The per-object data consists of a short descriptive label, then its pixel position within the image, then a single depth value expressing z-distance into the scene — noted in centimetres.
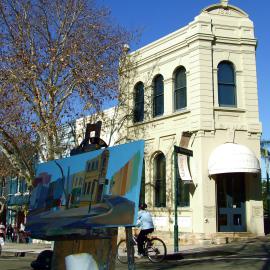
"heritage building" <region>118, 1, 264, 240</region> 2061
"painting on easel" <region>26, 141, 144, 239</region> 528
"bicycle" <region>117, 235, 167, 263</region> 1455
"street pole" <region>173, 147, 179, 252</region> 1729
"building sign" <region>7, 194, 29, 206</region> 3606
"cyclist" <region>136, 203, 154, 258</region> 1470
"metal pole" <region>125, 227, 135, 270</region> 553
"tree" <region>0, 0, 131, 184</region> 1980
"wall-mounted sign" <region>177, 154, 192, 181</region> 2058
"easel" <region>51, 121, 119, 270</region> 564
